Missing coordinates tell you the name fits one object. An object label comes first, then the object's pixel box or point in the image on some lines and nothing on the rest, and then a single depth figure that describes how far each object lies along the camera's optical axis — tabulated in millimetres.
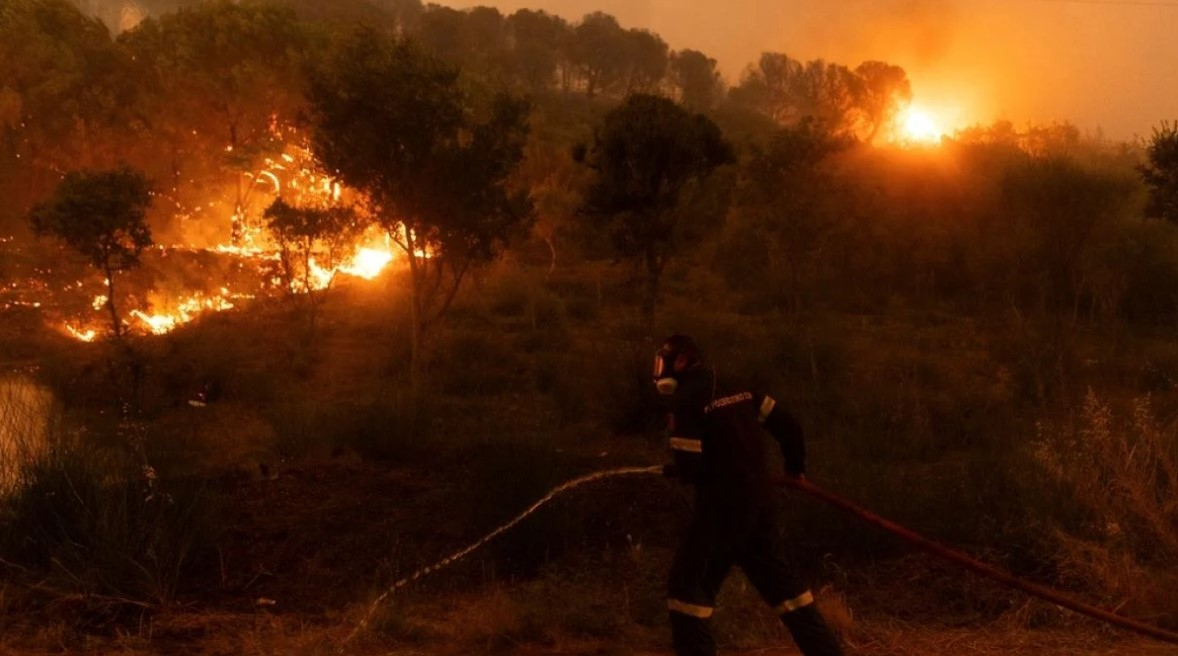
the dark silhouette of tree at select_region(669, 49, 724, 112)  64000
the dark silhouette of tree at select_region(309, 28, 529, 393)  13773
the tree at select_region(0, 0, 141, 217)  23797
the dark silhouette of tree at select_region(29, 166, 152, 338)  14602
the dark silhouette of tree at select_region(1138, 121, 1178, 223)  15719
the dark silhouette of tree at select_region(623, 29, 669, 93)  63562
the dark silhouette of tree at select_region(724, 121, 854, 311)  17156
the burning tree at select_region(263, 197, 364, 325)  17453
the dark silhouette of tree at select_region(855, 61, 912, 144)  36406
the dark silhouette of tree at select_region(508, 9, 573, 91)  60812
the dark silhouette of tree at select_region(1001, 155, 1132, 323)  16062
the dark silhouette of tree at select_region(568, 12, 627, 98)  62969
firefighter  4789
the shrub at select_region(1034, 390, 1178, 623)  6277
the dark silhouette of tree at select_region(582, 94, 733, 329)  13836
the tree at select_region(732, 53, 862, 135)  59600
